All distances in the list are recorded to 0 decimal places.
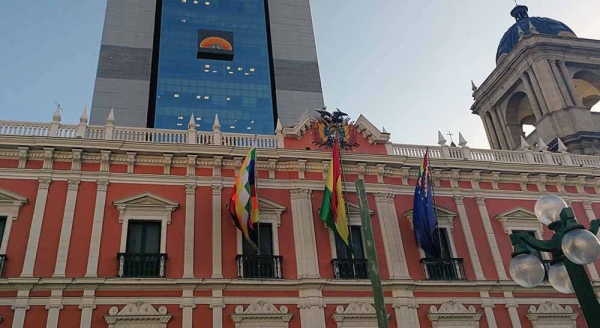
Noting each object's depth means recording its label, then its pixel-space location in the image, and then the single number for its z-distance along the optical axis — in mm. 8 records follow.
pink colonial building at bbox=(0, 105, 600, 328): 17656
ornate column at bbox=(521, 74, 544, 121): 35844
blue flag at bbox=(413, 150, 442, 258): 20141
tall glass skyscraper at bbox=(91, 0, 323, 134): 52656
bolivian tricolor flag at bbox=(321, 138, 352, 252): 19188
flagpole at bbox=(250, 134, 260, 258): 19445
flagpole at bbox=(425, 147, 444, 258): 20847
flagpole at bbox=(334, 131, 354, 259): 19491
